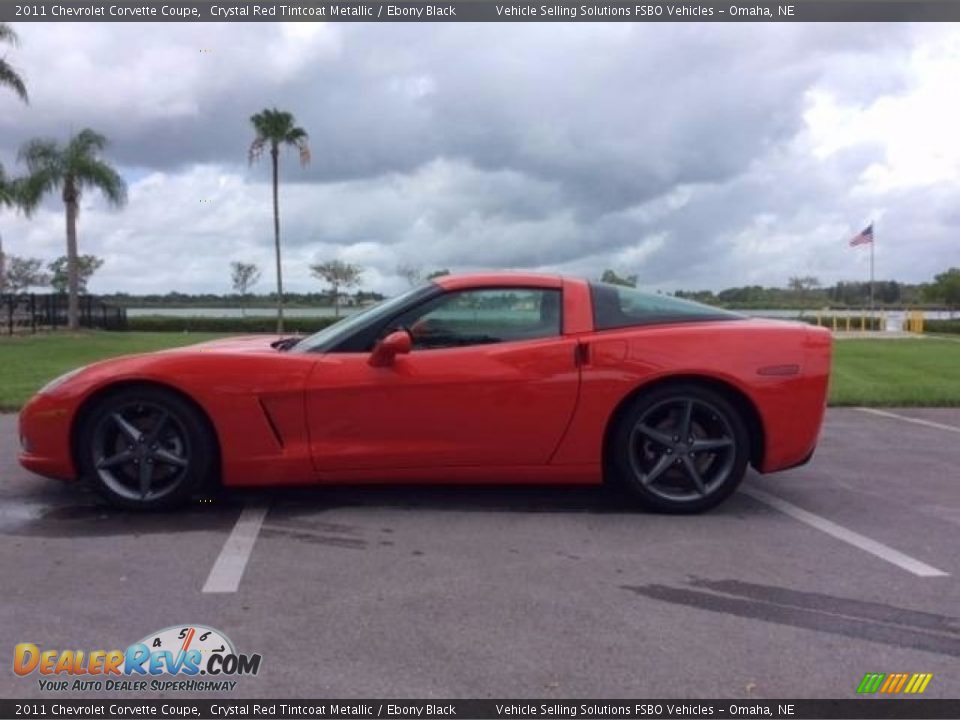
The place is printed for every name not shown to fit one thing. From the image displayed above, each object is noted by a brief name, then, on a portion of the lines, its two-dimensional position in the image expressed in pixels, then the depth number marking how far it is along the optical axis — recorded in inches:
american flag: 1352.1
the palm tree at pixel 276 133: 1582.2
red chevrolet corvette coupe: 200.4
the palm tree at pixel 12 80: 1124.5
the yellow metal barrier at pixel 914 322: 1584.6
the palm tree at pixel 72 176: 1455.0
